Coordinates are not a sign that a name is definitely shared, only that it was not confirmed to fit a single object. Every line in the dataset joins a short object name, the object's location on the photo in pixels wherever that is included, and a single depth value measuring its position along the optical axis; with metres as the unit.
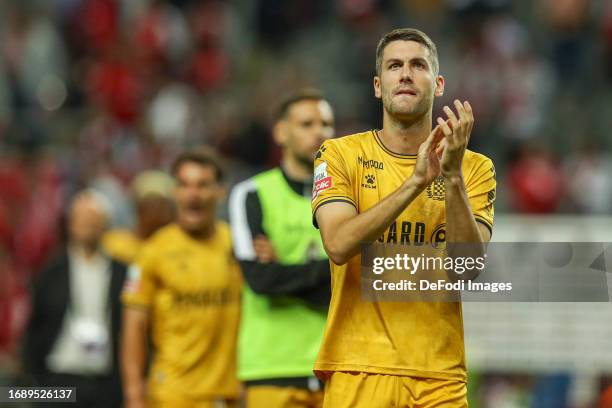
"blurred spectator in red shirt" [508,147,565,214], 29.37
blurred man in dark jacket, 18.47
